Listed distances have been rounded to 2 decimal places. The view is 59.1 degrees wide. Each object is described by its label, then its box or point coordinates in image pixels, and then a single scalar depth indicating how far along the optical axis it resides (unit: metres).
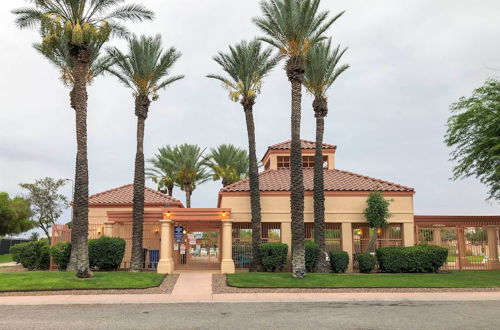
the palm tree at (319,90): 25.20
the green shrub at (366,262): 24.69
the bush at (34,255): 25.50
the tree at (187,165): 48.44
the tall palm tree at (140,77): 24.55
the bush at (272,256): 24.42
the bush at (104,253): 24.22
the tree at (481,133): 27.10
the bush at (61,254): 24.32
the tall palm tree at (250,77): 26.05
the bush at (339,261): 24.64
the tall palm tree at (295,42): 22.08
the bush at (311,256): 24.31
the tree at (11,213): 61.03
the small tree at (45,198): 49.03
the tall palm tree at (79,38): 20.77
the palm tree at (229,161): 50.42
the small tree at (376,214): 25.77
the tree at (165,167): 49.69
